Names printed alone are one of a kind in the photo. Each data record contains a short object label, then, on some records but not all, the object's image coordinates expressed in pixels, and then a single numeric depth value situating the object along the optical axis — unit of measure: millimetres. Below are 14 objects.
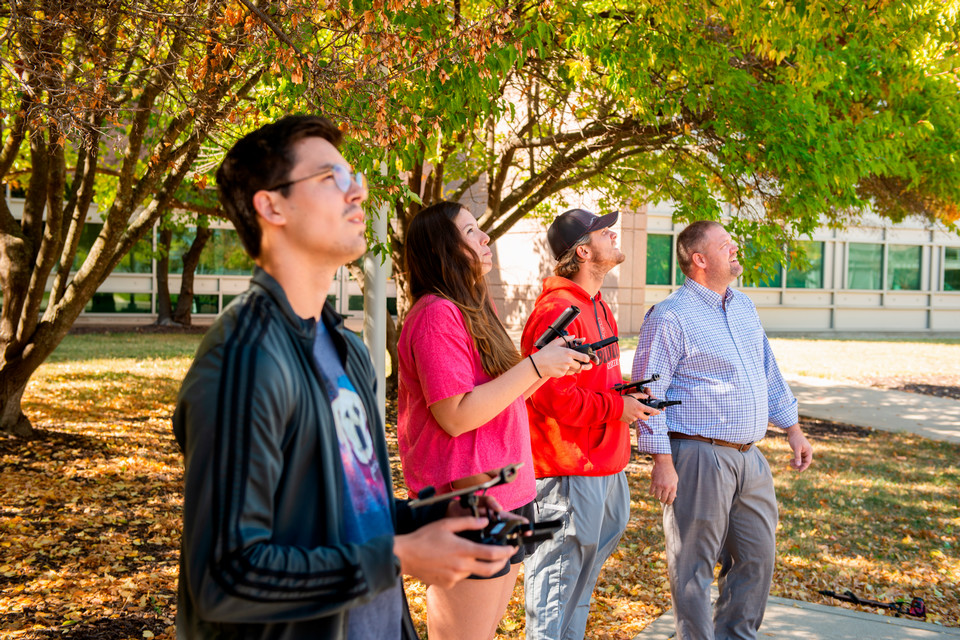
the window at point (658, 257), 24797
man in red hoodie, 3258
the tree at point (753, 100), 6742
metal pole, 6062
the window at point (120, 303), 26281
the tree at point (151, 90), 5000
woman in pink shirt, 2572
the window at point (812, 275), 27312
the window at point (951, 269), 29672
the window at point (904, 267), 29266
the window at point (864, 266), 28734
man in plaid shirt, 3604
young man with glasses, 1308
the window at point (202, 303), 27812
